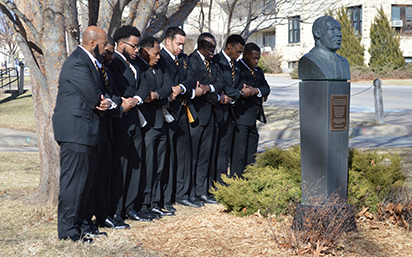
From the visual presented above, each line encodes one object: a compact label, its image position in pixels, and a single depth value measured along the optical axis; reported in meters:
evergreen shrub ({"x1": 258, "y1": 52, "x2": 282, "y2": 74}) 46.78
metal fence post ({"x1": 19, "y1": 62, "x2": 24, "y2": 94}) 24.84
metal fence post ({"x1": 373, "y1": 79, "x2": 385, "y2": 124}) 14.27
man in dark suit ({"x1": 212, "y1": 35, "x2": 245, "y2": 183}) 7.26
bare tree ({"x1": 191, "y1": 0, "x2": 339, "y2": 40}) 11.88
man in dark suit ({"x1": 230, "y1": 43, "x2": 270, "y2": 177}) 7.42
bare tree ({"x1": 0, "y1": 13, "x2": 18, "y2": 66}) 42.13
